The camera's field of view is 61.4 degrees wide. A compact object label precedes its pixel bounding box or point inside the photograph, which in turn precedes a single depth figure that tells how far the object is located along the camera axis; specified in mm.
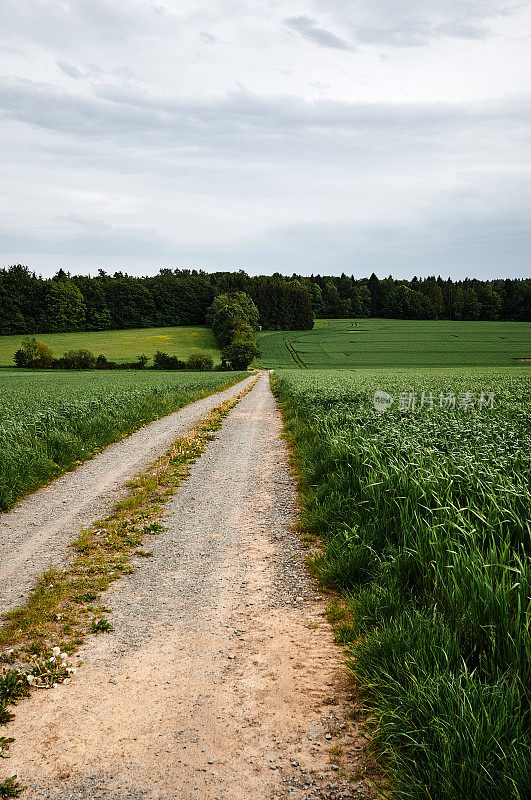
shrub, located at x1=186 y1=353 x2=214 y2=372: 77188
